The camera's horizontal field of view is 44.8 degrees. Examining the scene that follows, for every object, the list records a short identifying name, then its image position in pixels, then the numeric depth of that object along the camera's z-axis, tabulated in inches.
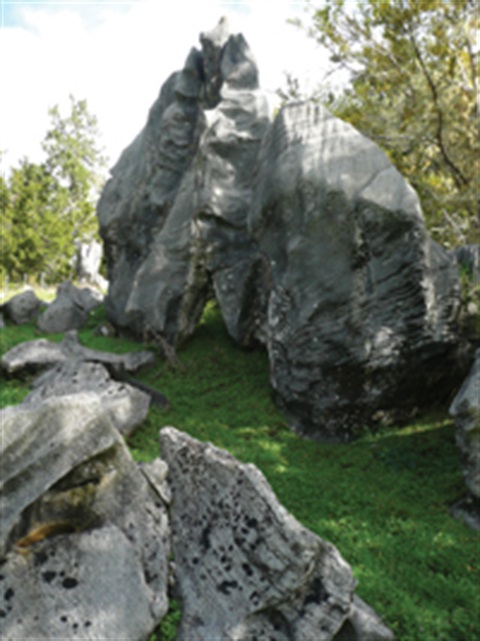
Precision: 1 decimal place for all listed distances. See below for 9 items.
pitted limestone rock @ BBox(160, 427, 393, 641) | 173.5
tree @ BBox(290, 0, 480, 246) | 573.0
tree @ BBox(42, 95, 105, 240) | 1504.7
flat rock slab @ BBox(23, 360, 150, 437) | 350.6
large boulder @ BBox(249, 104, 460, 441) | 338.6
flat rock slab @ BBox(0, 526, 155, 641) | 168.4
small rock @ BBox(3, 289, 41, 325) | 665.6
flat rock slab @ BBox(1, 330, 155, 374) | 453.1
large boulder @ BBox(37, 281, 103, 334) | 645.9
